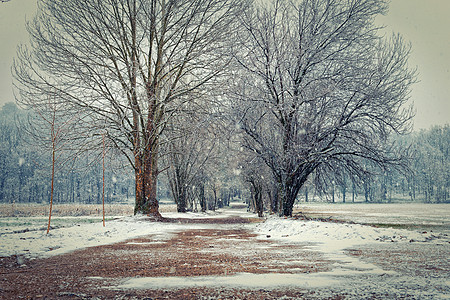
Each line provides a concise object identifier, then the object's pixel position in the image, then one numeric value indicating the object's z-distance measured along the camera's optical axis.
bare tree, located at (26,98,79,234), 13.66
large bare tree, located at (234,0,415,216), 13.48
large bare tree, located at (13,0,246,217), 13.92
